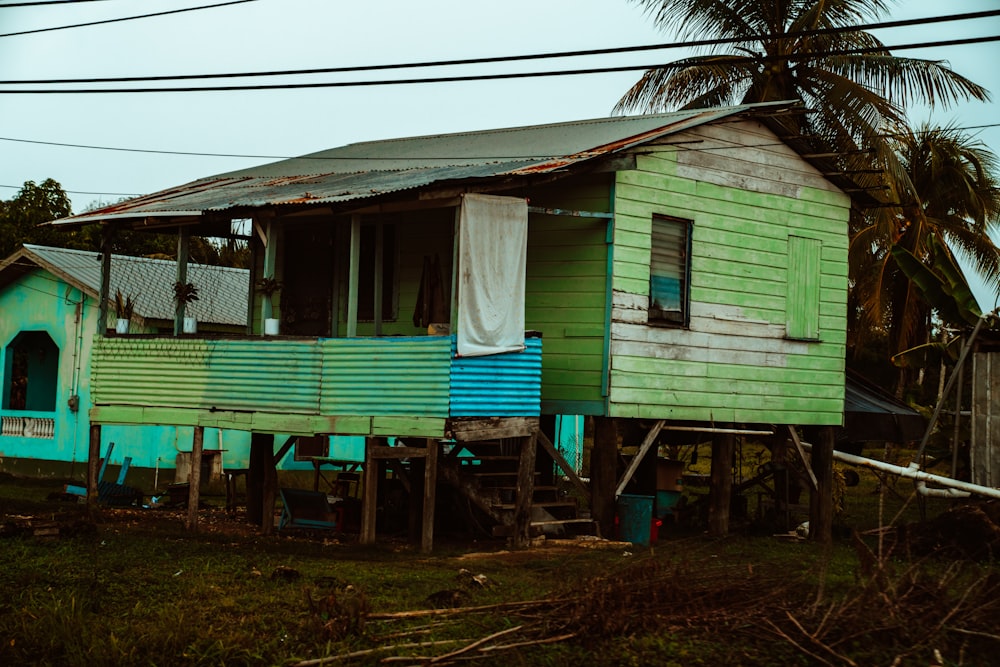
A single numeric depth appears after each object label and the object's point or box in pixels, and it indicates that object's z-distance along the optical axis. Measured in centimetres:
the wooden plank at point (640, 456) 1656
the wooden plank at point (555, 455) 1605
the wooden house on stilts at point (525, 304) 1477
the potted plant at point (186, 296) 1711
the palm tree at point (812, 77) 2372
